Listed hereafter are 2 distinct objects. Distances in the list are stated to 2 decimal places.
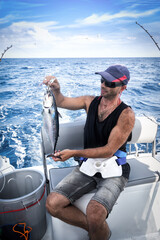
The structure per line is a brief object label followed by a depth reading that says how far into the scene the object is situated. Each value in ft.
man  4.42
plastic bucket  4.71
